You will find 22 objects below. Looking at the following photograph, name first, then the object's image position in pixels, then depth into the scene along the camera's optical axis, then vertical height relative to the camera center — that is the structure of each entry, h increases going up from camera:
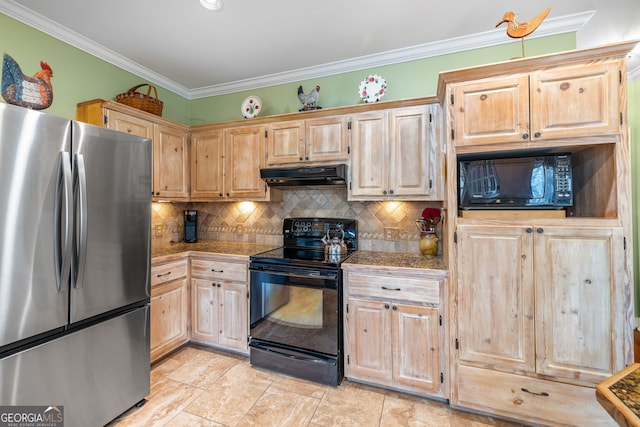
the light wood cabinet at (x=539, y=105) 1.59 +0.66
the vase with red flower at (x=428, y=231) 2.45 -0.15
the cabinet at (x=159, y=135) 2.34 +0.79
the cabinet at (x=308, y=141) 2.56 +0.71
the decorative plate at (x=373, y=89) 2.55 +1.16
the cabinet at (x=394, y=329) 1.98 -0.85
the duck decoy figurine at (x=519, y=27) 1.72 +1.19
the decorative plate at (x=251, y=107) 3.01 +1.18
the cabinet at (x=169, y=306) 2.41 -0.83
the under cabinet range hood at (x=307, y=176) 2.41 +0.36
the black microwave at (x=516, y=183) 1.78 +0.21
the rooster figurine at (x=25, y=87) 1.51 +0.74
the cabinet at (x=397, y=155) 2.29 +0.51
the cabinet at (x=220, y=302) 2.56 -0.82
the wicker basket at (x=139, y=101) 2.56 +1.09
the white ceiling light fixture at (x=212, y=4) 1.95 +1.50
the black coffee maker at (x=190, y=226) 3.32 -0.12
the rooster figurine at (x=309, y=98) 2.70 +1.14
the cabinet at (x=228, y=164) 2.87 +0.56
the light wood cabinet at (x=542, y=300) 1.60 -0.53
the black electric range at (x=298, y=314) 2.17 -0.82
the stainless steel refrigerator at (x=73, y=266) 1.32 -0.27
